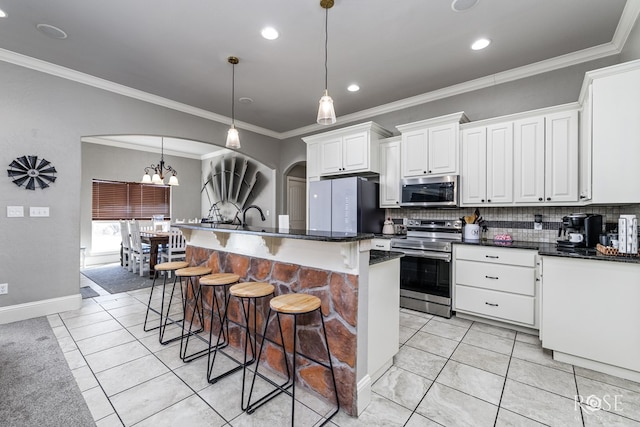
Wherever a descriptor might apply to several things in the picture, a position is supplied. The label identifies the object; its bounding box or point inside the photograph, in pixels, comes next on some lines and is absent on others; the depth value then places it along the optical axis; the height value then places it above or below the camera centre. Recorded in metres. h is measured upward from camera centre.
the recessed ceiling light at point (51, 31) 2.59 +1.69
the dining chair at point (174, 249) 5.12 -0.68
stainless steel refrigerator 3.87 +0.12
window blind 6.55 +0.29
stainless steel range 3.24 -0.61
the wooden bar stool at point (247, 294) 1.88 -0.55
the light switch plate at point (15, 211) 3.09 +0.00
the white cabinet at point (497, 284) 2.75 -0.71
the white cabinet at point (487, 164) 3.16 +0.59
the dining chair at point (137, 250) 5.23 -0.74
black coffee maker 2.53 -0.12
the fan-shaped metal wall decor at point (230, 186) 6.76 +0.69
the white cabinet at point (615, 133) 2.15 +0.66
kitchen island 1.75 -0.56
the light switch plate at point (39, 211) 3.21 +0.00
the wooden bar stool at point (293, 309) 1.62 -0.55
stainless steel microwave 3.45 +0.29
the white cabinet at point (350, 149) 3.98 +0.96
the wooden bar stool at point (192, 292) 2.39 -0.86
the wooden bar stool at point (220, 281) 2.19 -0.54
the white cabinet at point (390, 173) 3.98 +0.59
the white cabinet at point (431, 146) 3.43 +0.88
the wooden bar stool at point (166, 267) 2.72 -0.54
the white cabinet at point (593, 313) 2.04 -0.76
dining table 5.09 -0.56
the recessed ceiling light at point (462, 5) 2.23 +1.69
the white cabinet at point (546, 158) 2.81 +0.60
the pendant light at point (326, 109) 2.26 +0.84
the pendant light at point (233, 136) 3.10 +0.84
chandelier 5.99 +0.73
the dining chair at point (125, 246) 5.75 -0.71
